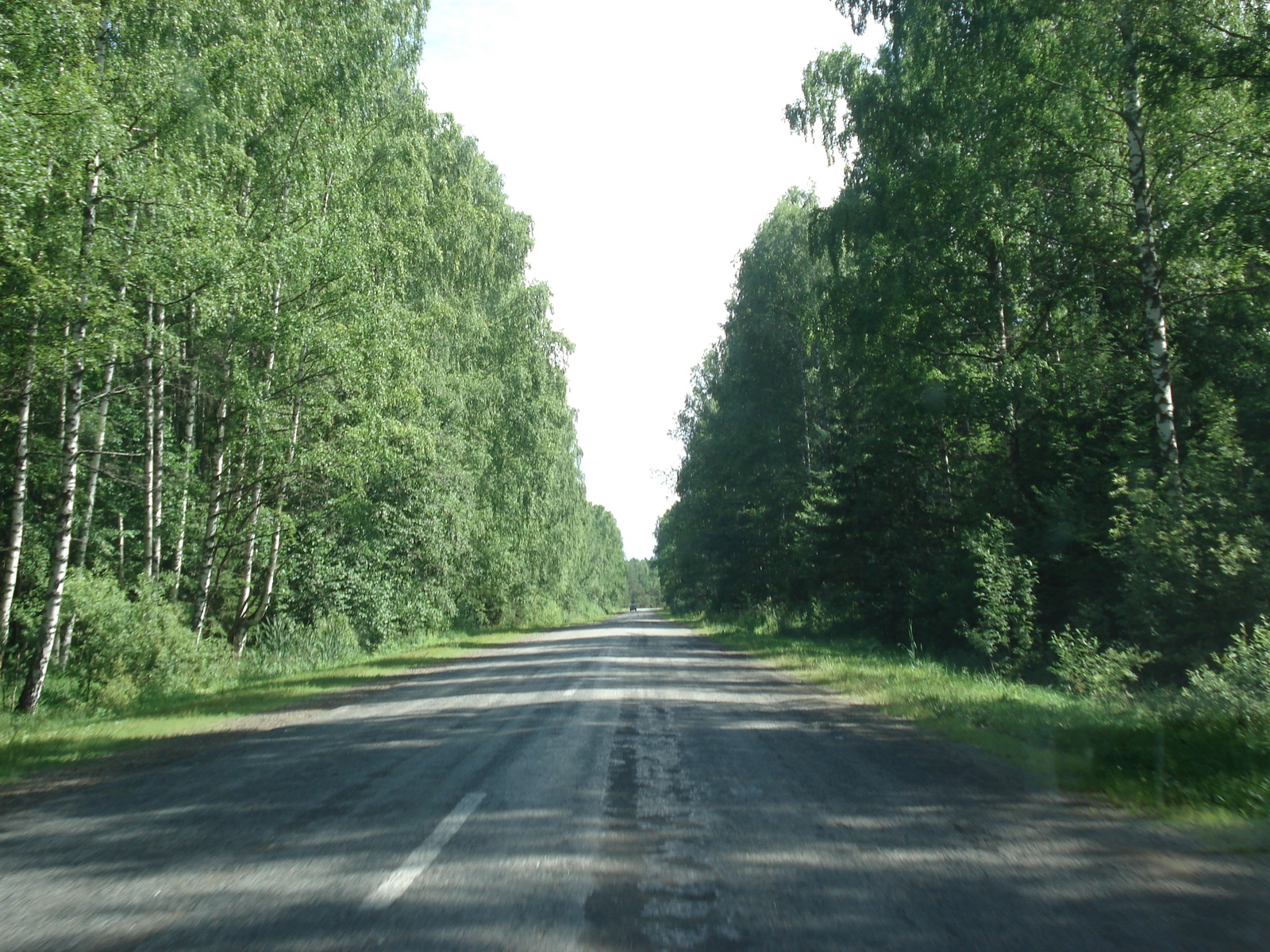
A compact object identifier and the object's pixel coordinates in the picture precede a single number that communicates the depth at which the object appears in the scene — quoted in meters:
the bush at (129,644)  14.61
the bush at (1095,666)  12.21
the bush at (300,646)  18.97
